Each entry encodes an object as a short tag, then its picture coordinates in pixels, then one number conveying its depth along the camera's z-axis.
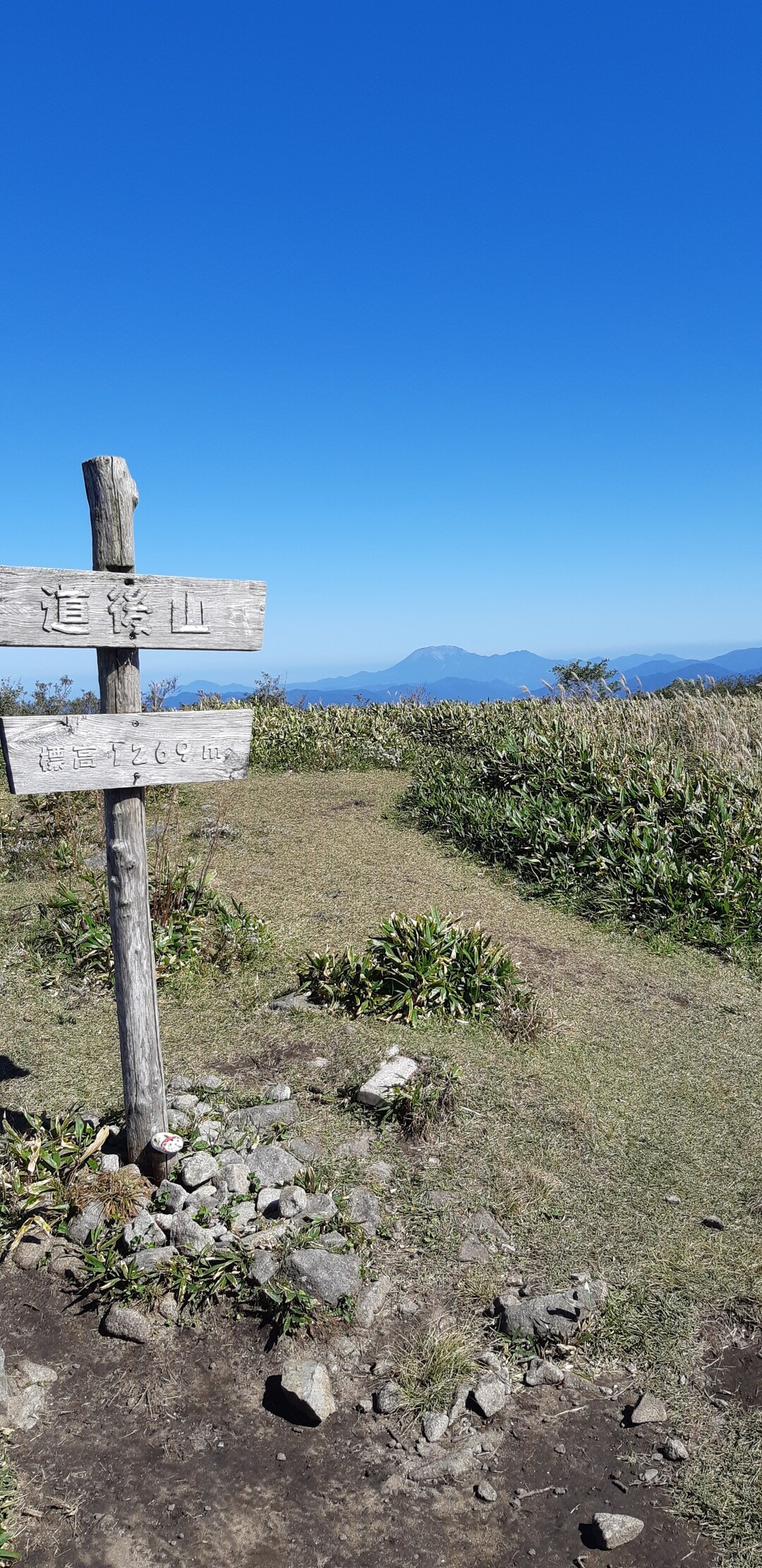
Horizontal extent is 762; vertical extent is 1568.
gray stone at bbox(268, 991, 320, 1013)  5.85
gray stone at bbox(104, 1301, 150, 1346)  3.38
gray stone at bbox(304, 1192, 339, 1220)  3.85
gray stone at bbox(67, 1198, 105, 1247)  3.78
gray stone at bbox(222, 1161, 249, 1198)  3.99
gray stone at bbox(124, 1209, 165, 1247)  3.71
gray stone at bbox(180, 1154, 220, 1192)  4.01
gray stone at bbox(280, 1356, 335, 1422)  3.04
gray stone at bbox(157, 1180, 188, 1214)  3.90
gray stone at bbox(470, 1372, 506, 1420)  3.12
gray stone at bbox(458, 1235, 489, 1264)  3.80
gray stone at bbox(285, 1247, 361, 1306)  3.51
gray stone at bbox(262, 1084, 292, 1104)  4.81
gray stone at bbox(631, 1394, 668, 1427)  3.10
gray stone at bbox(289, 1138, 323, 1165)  4.31
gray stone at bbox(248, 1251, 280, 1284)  3.55
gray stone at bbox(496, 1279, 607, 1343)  3.42
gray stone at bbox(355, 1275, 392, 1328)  3.48
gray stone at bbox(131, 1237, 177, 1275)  3.60
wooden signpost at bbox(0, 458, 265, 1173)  3.54
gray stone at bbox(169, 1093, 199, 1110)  4.64
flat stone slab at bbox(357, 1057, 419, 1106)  4.76
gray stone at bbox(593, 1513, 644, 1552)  2.69
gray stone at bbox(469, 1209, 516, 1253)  3.91
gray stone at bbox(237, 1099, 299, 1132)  4.55
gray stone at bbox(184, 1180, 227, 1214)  3.87
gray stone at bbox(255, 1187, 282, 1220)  3.90
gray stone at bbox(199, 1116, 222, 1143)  4.36
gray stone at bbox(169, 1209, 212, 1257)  3.68
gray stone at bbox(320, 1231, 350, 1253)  3.71
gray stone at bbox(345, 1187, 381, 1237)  3.92
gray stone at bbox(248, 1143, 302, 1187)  4.09
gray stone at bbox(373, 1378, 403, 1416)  3.12
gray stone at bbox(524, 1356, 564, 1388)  3.26
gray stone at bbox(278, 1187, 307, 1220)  3.86
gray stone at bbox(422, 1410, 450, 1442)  3.03
